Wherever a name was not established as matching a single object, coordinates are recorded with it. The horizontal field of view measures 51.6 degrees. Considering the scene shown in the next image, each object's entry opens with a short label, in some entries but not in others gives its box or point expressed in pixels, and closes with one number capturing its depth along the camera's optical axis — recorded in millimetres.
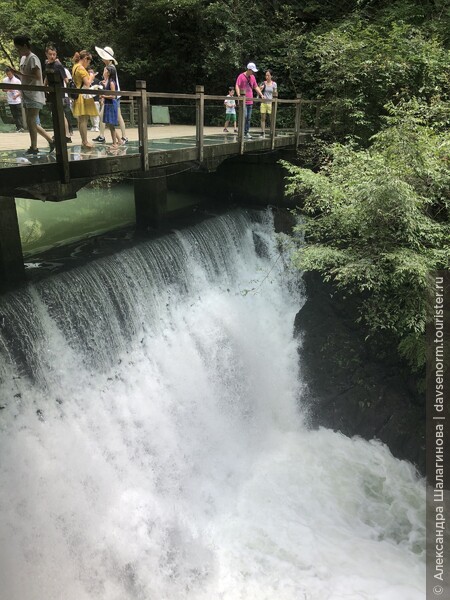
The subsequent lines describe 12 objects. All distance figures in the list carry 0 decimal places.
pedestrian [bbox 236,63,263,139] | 10383
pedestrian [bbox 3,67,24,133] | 5434
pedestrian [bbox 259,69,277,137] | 11250
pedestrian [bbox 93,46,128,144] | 6895
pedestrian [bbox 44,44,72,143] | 6543
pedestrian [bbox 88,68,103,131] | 6961
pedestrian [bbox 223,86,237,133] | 9625
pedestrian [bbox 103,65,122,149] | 7008
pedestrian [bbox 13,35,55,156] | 5430
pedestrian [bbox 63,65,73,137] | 6859
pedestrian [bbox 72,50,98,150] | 6539
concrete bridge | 5520
